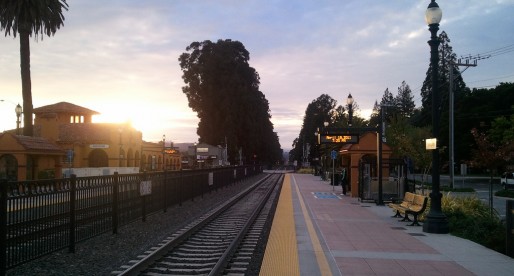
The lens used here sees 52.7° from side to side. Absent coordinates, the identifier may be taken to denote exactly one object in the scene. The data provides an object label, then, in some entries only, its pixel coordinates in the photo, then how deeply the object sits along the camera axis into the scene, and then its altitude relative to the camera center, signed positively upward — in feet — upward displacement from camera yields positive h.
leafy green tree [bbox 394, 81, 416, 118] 402.03 +47.55
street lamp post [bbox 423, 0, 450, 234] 45.60 +2.67
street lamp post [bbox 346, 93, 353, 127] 84.70 +9.48
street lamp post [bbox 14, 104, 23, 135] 134.87 +12.85
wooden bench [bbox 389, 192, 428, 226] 50.16 -4.89
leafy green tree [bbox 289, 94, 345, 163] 370.18 +32.31
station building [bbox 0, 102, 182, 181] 182.19 +7.40
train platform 29.17 -6.25
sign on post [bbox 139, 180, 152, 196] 51.70 -2.94
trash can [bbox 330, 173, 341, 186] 138.01 -5.42
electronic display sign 79.56 +3.23
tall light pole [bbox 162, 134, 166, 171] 244.63 +1.65
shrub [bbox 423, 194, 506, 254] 39.01 -5.63
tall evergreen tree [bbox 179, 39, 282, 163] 216.33 +28.77
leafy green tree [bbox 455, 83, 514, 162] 267.39 +25.93
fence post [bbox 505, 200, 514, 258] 33.42 -4.42
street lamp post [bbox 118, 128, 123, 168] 184.60 +1.41
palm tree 115.44 +31.61
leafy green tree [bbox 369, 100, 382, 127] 215.37 +16.10
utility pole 122.37 +9.48
